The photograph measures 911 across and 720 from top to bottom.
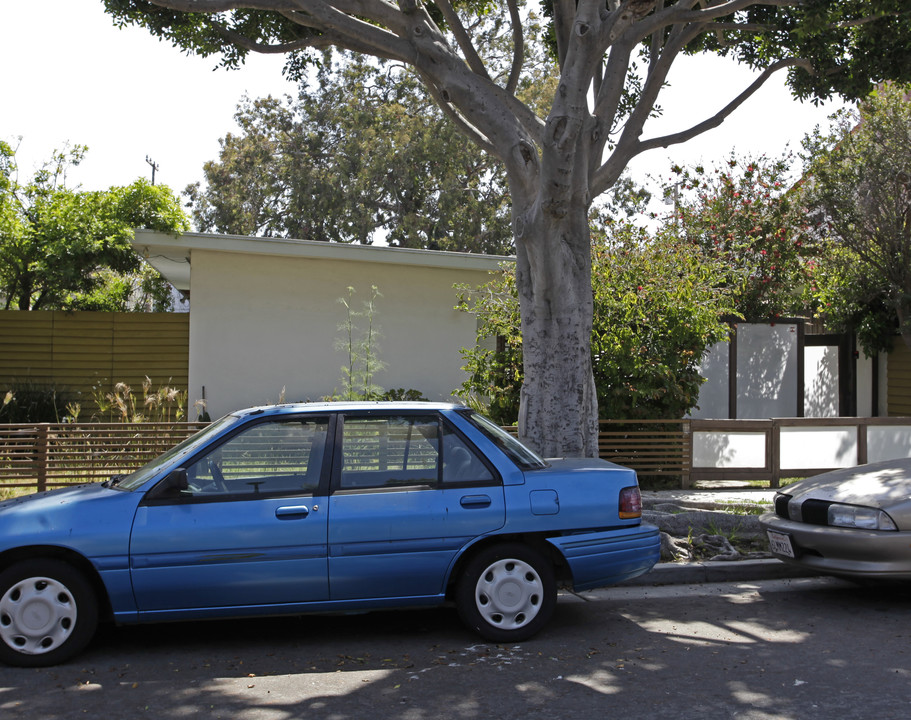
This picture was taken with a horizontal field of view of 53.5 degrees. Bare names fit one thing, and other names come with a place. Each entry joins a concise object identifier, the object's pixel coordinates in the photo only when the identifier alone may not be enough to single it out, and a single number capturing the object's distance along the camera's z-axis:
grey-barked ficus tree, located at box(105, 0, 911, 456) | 8.19
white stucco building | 14.52
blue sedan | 5.44
